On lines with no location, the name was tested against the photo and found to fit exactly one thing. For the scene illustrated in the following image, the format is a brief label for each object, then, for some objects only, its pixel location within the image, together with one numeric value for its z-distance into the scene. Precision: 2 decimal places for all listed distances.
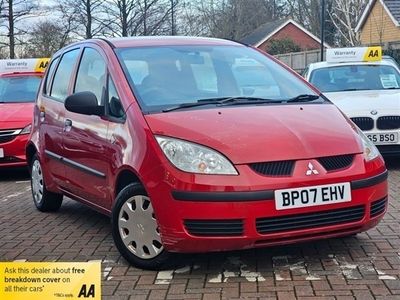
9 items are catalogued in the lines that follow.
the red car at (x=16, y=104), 8.81
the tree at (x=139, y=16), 36.72
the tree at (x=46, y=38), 37.91
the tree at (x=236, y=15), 56.66
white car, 8.09
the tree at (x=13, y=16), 37.09
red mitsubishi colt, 3.76
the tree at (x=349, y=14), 38.69
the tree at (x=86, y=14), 37.00
